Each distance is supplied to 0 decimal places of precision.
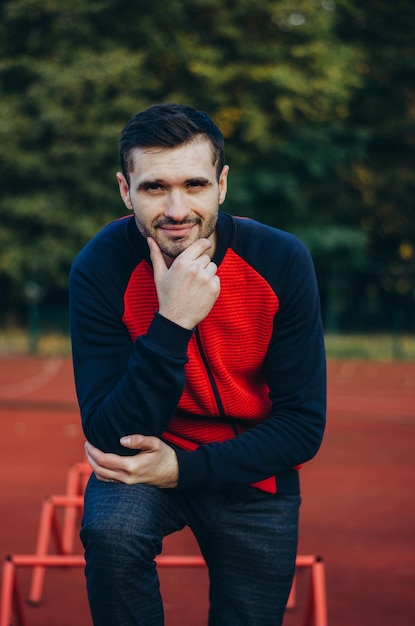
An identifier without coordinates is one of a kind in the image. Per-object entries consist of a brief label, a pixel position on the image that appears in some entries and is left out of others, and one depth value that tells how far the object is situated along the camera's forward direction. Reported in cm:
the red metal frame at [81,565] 314
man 266
